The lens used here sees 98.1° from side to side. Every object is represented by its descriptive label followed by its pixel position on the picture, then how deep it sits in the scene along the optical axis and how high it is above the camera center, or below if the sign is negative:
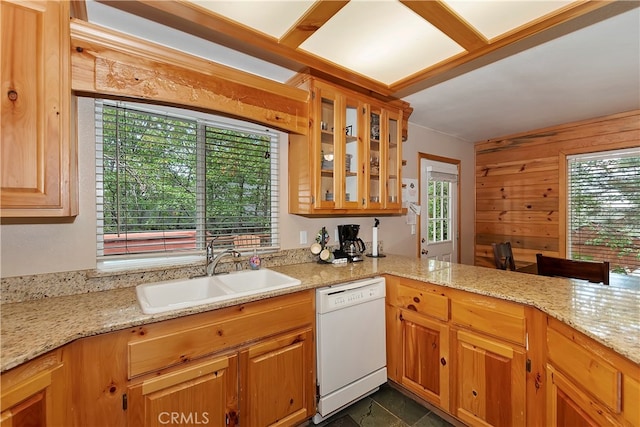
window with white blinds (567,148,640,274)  2.78 +0.01
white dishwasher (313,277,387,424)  1.72 -0.87
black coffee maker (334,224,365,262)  2.54 -0.24
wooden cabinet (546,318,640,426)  0.92 -0.65
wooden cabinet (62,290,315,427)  1.11 -0.74
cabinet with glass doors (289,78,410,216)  2.10 +0.46
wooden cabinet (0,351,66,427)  0.87 -0.60
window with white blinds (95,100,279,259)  1.65 +0.20
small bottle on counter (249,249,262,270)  2.00 -0.36
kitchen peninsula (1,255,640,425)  0.96 -0.44
